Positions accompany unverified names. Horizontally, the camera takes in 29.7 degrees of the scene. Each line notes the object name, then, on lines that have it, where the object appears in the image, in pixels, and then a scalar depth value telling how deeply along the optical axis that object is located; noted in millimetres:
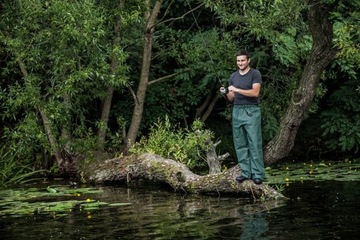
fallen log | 10039
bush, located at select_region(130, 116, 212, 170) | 13066
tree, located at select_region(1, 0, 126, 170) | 12805
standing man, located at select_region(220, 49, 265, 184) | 9297
